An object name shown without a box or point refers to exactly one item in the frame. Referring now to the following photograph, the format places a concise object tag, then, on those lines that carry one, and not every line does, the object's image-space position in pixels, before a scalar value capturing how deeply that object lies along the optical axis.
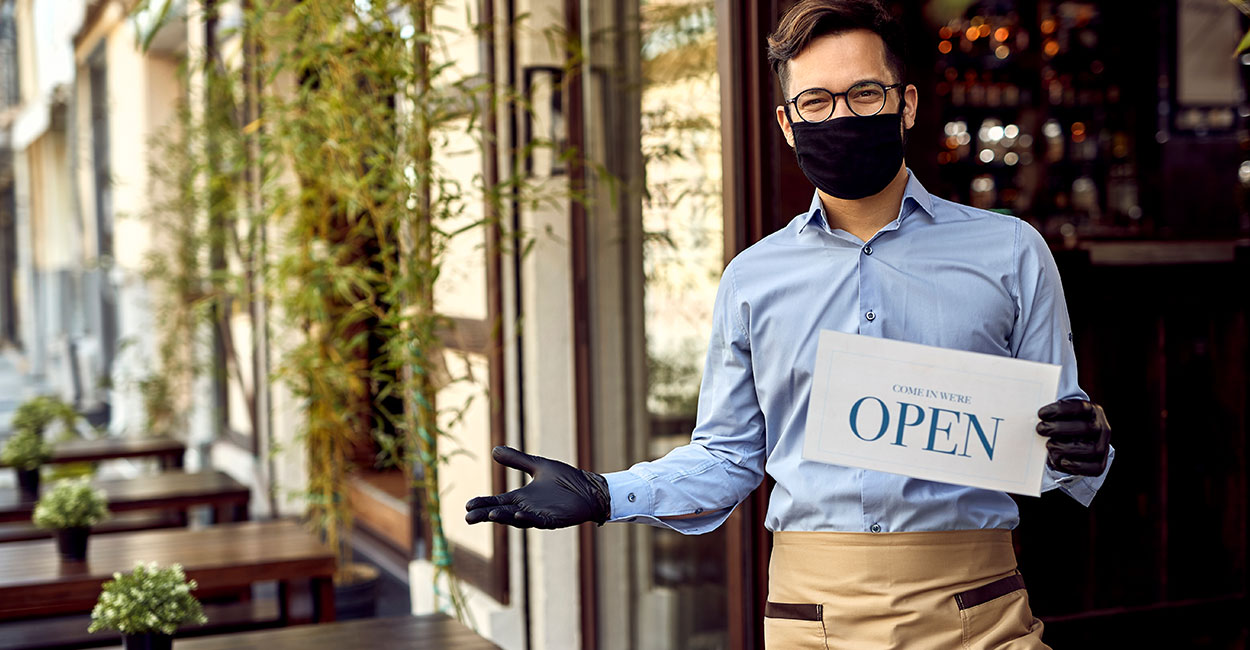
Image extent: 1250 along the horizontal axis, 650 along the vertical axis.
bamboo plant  3.46
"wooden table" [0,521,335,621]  3.22
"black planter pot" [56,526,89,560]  3.44
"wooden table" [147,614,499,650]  2.41
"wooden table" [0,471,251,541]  4.48
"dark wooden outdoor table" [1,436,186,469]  5.59
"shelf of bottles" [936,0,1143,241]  6.45
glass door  3.18
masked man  1.44
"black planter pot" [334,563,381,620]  4.93
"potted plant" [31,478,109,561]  3.43
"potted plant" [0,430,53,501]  4.73
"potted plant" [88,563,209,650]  2.24
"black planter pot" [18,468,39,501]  4.75
